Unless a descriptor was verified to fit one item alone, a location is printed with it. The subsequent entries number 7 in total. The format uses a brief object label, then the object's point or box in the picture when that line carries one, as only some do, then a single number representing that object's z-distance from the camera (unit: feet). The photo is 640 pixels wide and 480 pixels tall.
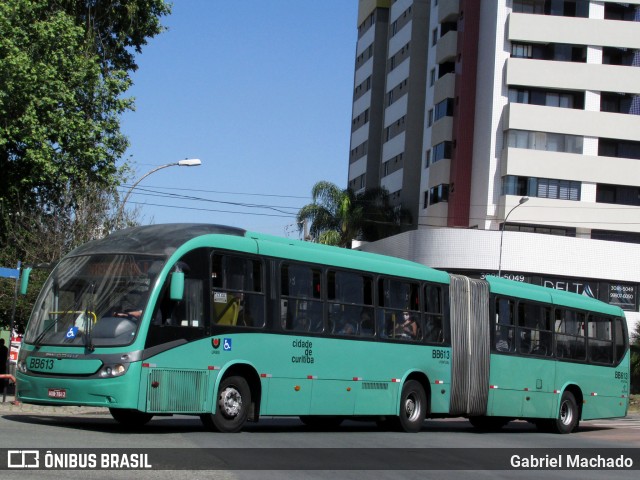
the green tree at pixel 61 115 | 97.09
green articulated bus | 49.21
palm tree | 216.33
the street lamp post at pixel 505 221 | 173.51
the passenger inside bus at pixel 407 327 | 65.05
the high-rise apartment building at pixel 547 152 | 178.81
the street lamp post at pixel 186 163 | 120.67
